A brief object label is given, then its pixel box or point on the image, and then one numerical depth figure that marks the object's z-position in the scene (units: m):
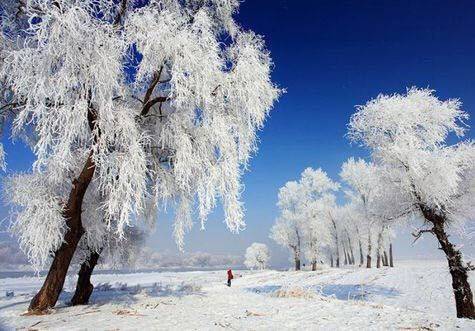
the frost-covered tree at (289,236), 56.25
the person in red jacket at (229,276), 31.05
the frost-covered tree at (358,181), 45.59
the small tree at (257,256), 83.94
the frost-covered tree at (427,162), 14.57
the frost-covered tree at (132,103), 8.89
